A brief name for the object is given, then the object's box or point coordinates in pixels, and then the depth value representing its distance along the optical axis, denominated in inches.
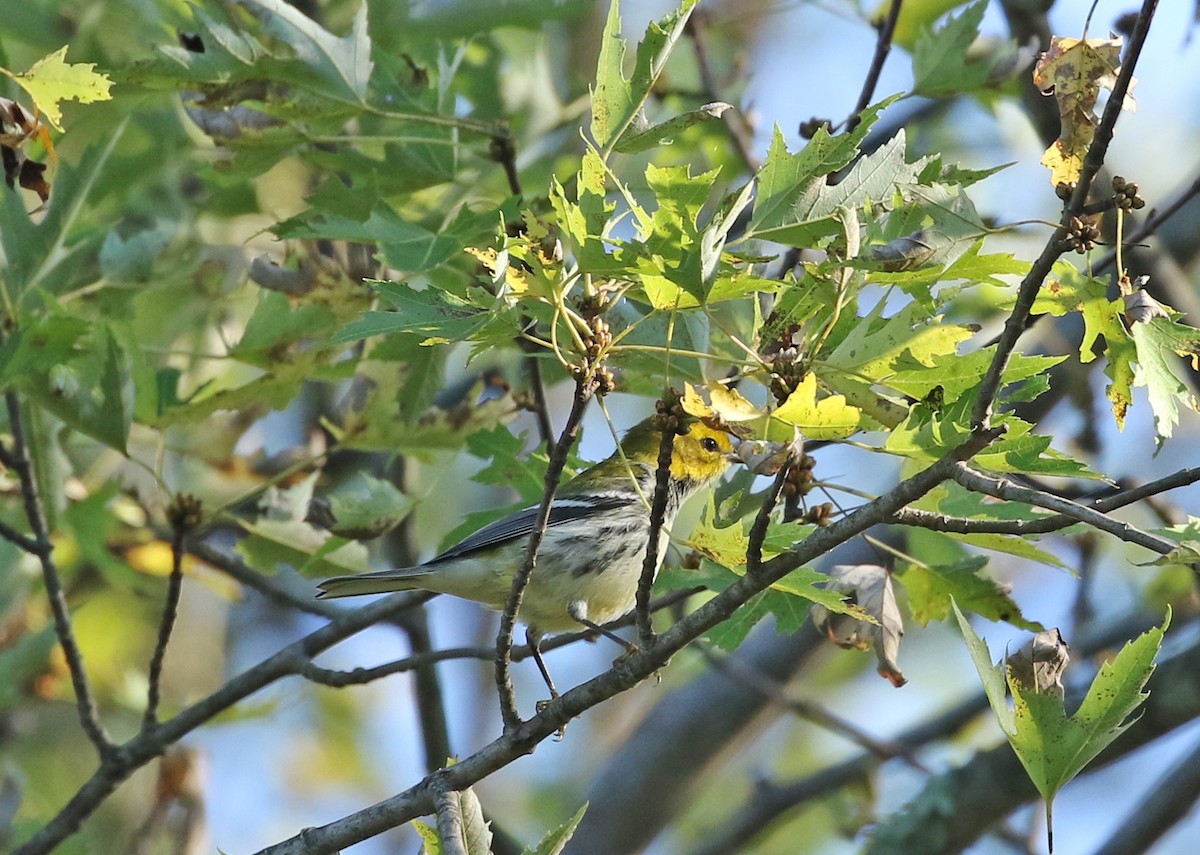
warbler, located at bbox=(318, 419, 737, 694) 269.4
